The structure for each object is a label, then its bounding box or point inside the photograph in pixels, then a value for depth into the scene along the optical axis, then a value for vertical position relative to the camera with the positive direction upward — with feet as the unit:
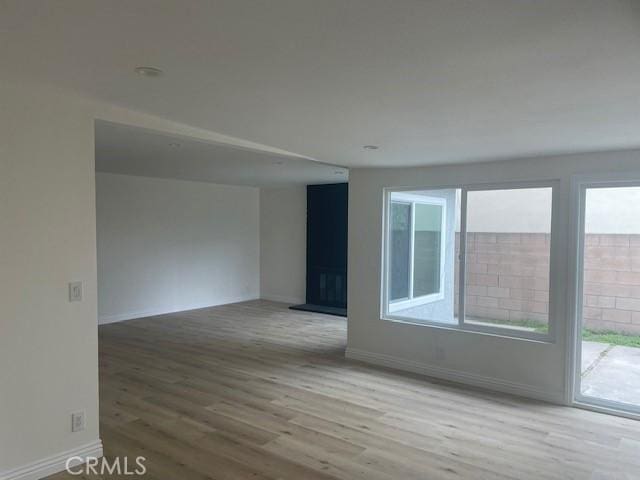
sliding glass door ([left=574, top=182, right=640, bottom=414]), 12.48 -1.79
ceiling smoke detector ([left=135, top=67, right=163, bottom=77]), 7.29 +2.42
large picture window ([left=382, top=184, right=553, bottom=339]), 14.05 -1.16
